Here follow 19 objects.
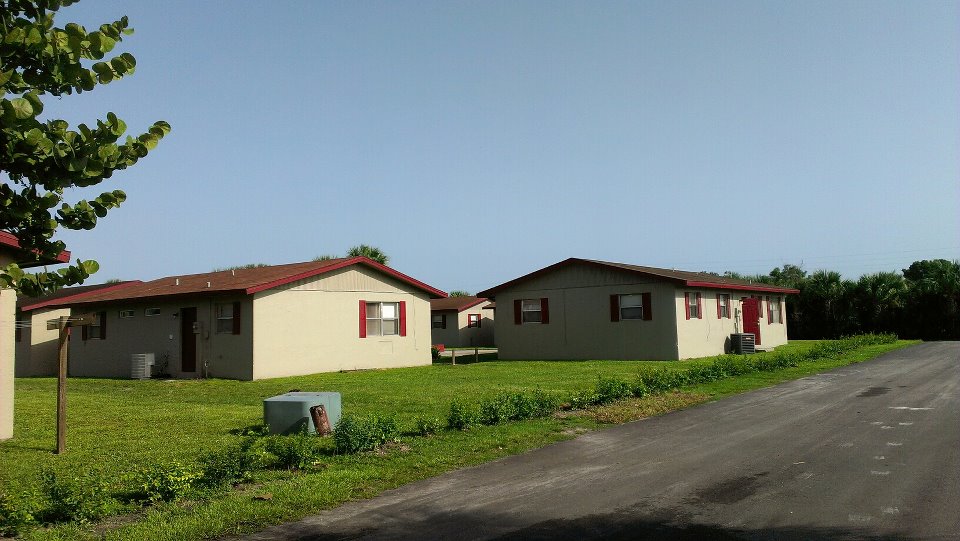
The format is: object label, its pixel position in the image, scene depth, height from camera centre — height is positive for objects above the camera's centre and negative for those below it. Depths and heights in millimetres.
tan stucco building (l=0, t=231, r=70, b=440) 9695 -185
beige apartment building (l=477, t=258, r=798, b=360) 24312 +222
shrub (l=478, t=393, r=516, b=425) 10555 -1379
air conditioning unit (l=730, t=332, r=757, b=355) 27078 -1097
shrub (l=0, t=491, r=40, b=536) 5555 -1451
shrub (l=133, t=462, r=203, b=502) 6523 -1446
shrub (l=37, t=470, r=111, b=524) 5883 -1454
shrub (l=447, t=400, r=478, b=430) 10086 -1398
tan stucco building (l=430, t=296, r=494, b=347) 42656 +34
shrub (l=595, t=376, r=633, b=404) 12664 -1335
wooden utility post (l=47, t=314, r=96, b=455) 8930 -663
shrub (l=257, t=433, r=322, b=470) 7828 -1450
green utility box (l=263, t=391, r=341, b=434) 9836 -1229
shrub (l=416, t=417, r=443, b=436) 9734 -1448
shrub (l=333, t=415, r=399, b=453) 8516 -1359
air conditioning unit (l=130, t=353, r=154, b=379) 21578 -1032
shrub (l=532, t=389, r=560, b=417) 11305 -1387
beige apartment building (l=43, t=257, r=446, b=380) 20328 +198
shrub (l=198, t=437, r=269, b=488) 6934 -1413
